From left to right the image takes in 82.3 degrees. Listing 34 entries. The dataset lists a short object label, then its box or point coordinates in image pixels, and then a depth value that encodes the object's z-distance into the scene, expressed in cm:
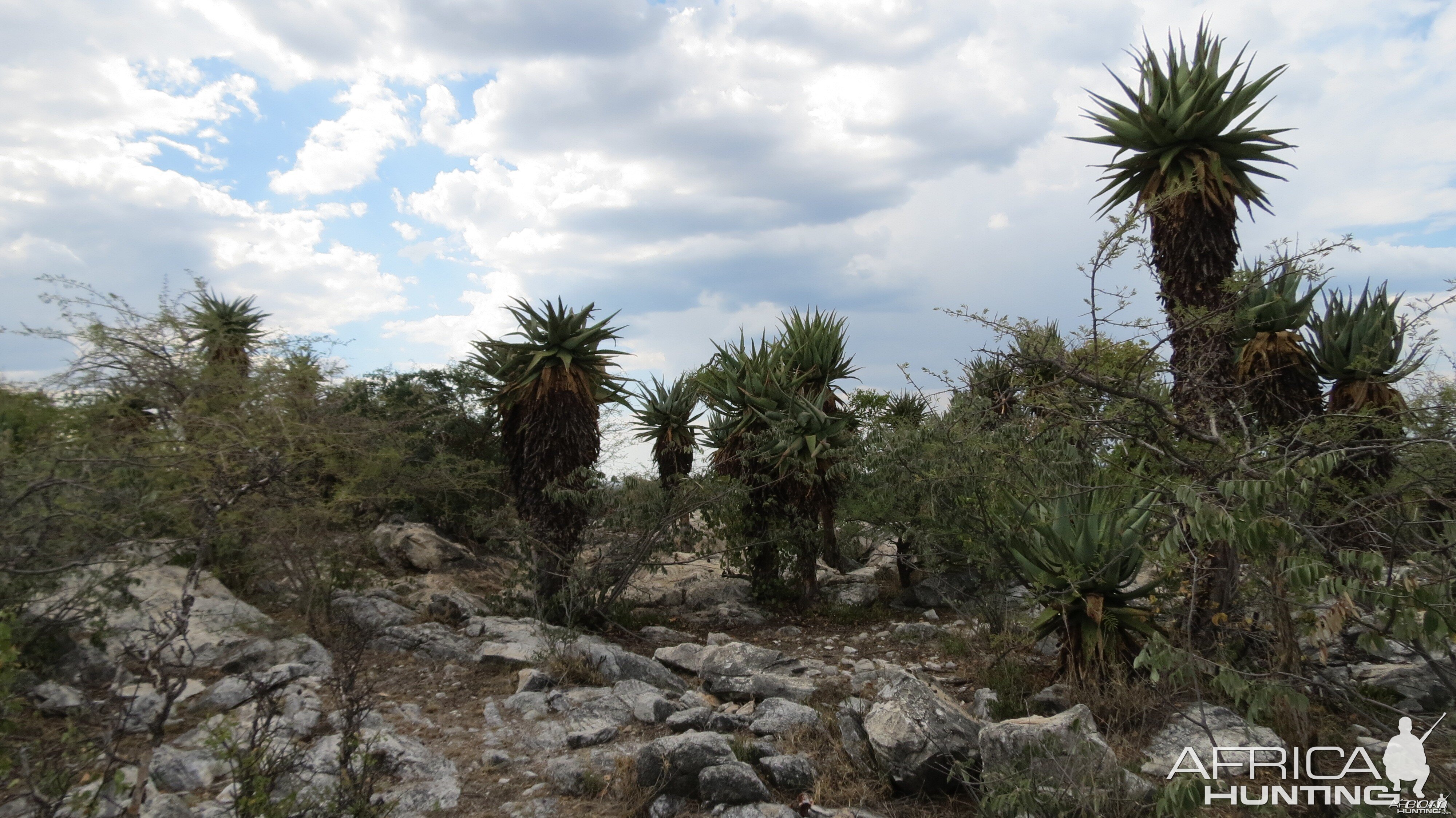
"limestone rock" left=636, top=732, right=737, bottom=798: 543
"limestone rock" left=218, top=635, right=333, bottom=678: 836
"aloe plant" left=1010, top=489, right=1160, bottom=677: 693
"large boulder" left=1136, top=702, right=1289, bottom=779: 568
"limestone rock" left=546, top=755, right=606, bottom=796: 570
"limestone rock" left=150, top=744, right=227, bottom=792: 551
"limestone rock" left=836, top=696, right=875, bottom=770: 579
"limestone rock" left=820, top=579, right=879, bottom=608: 1359
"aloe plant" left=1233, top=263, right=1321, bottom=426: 1020
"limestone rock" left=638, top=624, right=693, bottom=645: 1098
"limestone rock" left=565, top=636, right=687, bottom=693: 853
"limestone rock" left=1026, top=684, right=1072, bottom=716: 694
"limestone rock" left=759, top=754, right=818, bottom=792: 549
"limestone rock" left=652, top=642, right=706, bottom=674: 916
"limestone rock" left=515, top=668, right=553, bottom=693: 807
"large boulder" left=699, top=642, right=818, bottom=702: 761
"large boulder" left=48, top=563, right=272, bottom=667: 790
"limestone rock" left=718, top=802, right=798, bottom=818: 500
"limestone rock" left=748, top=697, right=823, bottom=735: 654
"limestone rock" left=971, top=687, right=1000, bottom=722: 684
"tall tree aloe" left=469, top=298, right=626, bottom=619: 1164
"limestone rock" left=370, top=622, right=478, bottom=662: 962
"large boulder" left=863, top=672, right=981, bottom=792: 545
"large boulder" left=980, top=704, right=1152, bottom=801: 459
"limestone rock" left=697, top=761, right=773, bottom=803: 518
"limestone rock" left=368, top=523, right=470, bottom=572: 1461
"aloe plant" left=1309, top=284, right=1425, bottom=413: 991
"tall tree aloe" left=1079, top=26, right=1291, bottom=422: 935
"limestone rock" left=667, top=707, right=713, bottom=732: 677
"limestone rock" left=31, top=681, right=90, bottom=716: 669
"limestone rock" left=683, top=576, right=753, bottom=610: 1394
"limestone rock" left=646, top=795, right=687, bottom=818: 523
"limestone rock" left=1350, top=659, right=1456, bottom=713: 734
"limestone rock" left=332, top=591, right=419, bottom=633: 1035
